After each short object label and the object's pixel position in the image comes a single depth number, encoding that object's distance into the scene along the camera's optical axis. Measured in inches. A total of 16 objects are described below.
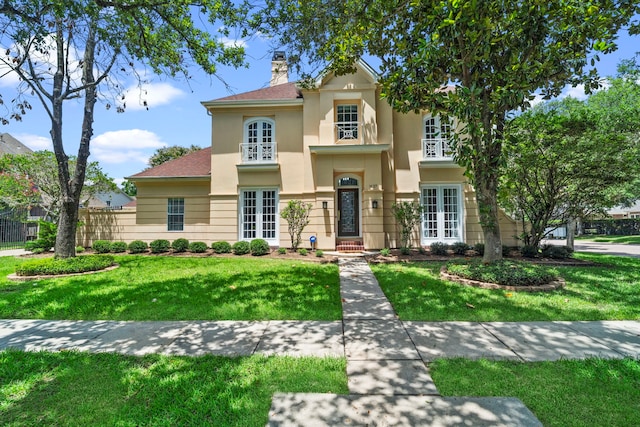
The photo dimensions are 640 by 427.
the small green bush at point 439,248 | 470.9
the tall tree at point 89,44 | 228.0
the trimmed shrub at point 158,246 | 525.0
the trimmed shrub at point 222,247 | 506.9
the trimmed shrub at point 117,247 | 528.7
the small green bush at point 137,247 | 530.9
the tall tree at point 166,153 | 1318.9
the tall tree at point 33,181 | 540.2
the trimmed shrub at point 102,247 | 528.7
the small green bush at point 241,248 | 492.7
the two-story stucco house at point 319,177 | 518.9
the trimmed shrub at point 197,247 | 516.4
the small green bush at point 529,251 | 435.2
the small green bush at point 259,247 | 482.0
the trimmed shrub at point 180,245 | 521.7
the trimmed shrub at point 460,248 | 466.6
